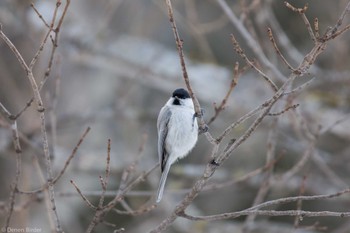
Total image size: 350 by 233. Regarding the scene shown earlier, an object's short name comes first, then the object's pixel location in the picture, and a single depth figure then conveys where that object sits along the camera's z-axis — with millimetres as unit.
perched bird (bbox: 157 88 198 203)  4878
